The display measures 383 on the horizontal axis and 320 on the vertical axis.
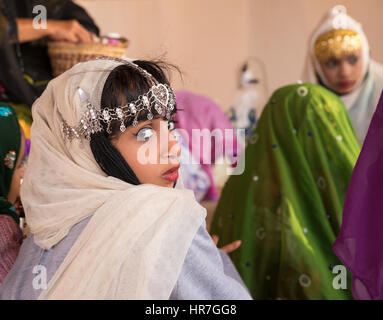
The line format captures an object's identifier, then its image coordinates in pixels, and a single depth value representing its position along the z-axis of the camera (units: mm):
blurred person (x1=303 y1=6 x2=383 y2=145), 2020
